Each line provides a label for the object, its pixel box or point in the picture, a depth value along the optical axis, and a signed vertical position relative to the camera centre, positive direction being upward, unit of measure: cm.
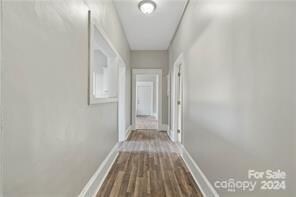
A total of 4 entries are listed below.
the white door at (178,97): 325 -1
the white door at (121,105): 333 -22
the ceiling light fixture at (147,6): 214 +151
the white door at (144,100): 813 -22
